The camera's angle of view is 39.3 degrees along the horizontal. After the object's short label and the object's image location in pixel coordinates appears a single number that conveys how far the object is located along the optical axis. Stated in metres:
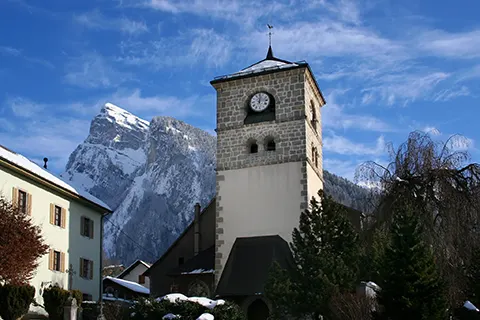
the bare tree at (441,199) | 22.77
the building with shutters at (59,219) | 29.66
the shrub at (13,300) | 24.03
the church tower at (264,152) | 32.56
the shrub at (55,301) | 27.09
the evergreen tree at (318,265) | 24.41
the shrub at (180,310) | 22.44
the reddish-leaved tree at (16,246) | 25.48
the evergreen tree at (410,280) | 19.00
